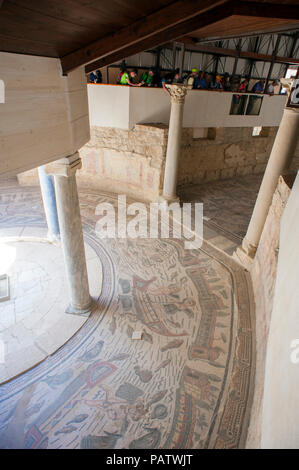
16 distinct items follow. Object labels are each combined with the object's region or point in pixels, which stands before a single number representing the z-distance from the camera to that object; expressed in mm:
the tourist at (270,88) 11852
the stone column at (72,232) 3791
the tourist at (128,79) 8359
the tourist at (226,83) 11344
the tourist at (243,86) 11914
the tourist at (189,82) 7516
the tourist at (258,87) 12258
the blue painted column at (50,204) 6215
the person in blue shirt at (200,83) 10570
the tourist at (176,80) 7633
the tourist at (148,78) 9070
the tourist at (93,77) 9094
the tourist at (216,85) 11168
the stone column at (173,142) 7578
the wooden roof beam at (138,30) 2326
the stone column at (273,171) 5172
